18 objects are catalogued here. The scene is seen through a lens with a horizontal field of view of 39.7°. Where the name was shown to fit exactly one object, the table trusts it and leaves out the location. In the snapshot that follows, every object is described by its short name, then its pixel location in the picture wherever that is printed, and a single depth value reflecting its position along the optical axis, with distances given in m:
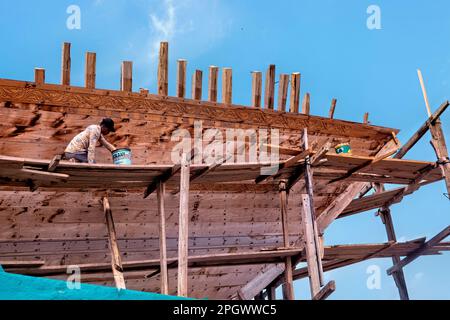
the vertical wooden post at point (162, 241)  8.72
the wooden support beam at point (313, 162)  10.07
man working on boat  9.05
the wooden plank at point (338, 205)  13.17
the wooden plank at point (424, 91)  12.24
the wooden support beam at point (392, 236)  14.88
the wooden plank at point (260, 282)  13.62
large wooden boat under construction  8.99
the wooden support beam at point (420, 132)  12.04
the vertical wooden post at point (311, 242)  9.87
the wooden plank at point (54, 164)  7.89
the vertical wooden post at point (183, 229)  8.35
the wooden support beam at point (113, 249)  9.27
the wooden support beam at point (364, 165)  10.95
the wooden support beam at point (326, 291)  9.26
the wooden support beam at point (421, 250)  13.81
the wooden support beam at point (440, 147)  11.93
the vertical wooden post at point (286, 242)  11.06
